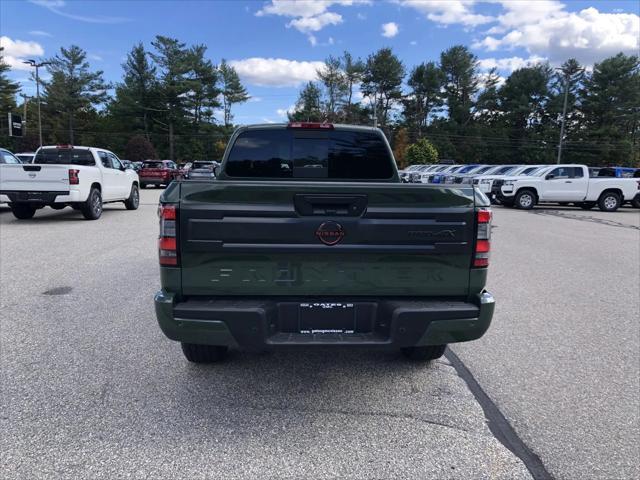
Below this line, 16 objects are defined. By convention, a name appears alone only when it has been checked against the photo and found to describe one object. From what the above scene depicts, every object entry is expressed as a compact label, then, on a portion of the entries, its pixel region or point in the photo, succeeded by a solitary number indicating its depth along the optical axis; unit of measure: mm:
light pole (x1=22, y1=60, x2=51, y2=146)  40031
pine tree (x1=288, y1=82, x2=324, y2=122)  76500
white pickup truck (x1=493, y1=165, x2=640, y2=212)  19750
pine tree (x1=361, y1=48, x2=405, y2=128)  72938
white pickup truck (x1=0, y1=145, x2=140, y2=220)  11391
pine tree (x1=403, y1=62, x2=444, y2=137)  72312
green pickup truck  2811
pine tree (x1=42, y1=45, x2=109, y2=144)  69812
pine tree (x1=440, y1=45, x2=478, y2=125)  72250
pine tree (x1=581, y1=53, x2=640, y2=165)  61969
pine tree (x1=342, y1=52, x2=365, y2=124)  73512
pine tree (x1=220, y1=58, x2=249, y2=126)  77375
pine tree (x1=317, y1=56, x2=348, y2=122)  75250
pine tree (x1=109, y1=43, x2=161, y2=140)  69312
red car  28703
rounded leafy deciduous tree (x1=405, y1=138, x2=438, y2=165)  51719
